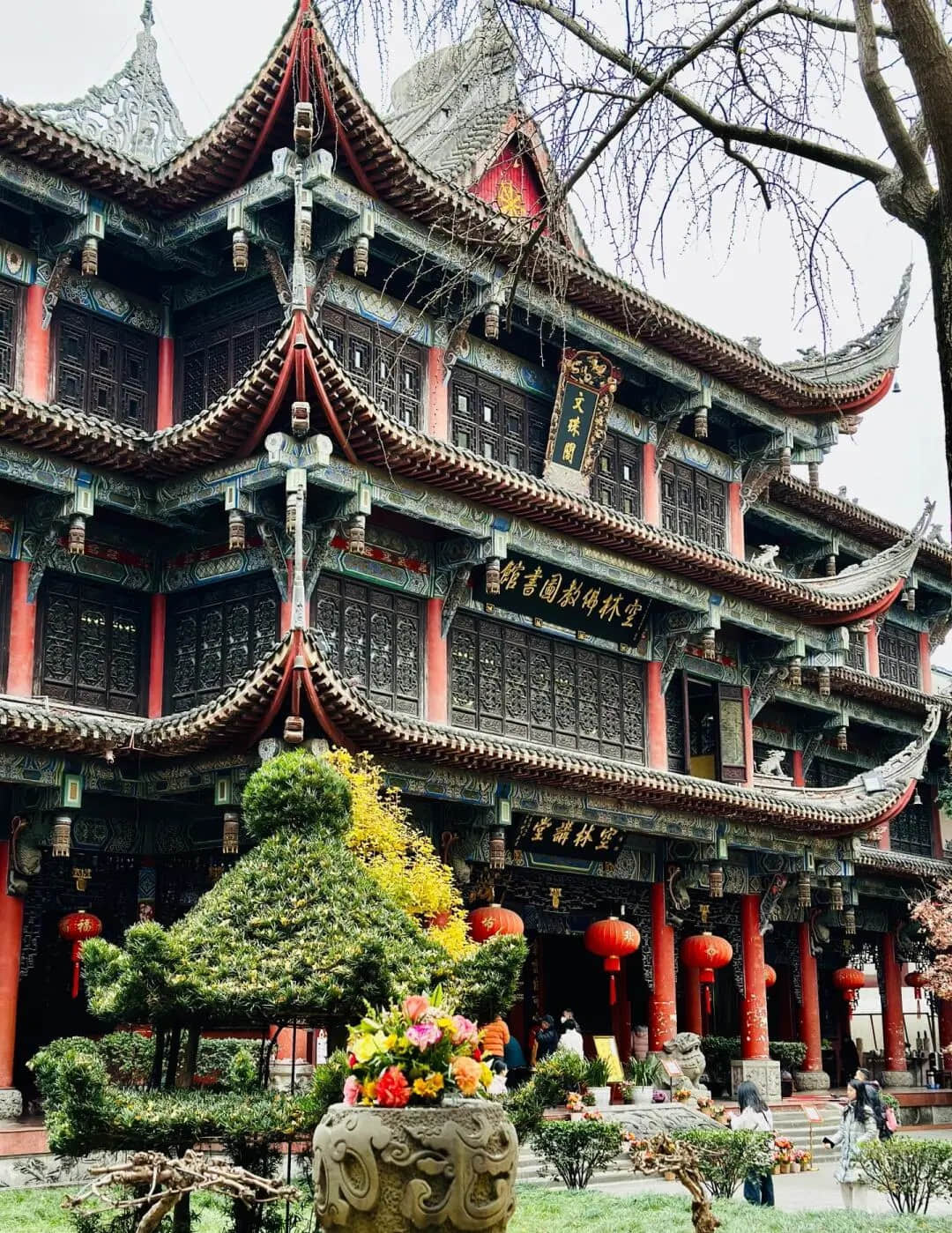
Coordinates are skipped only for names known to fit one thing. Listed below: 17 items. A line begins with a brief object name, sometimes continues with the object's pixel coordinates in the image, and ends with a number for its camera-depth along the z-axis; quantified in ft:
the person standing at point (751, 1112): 53.57
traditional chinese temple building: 55.47
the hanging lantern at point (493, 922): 61.62
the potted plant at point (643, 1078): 66.47
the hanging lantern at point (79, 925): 56.75
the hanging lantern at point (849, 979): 95.55
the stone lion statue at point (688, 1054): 69.21
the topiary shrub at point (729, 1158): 46.42
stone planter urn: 21.88
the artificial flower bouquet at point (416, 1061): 22.66
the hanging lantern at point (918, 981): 96.58
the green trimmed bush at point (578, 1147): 47.83
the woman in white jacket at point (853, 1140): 45.96
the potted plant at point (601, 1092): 61.72
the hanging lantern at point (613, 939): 69.87
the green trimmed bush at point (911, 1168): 44.93
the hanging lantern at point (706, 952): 76.07
